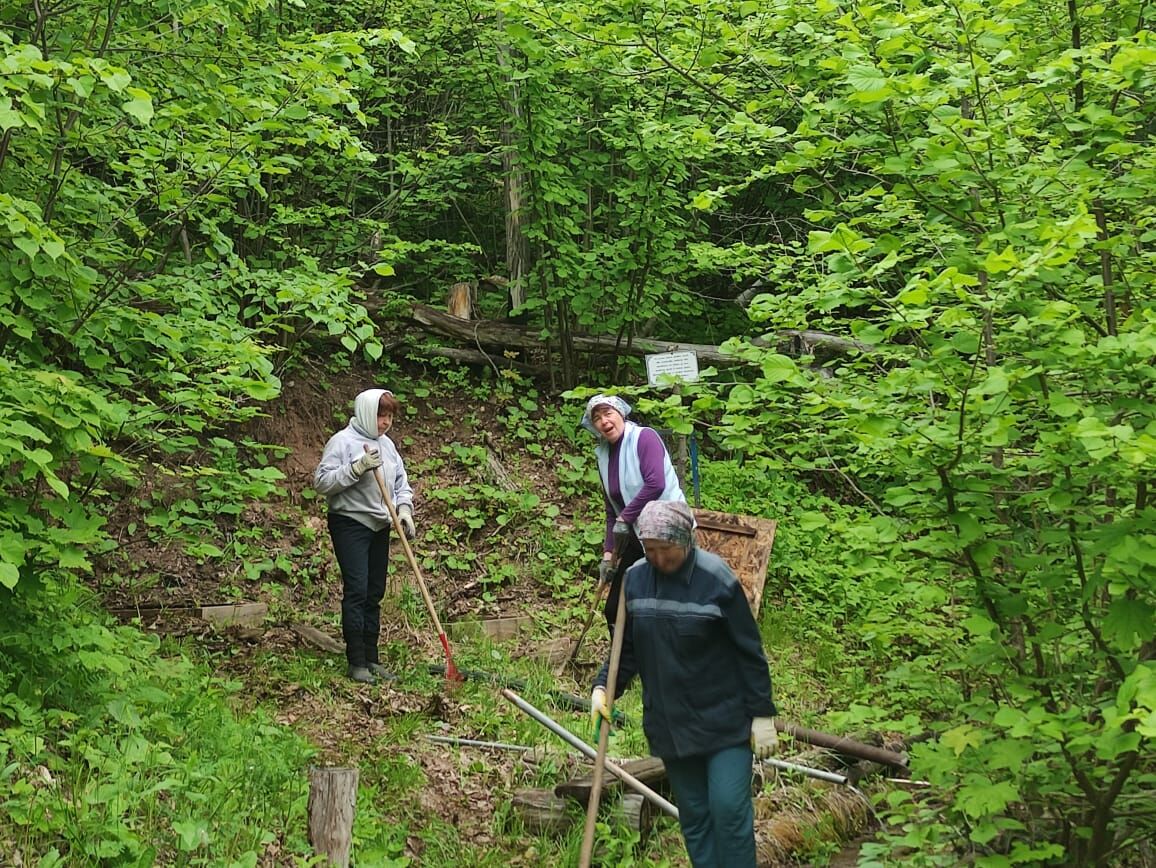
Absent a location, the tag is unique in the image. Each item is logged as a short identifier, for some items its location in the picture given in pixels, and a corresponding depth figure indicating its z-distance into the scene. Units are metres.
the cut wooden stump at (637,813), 4.76
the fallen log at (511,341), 11.34
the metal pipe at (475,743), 5.62
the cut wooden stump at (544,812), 4.82
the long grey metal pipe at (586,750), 4.72
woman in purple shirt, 5.90
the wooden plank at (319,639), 7.05
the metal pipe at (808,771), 5.43
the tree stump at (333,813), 4.09
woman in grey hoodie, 6.51
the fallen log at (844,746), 5.51
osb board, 8.18
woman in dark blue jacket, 3.82
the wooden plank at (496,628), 7.76
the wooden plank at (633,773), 4.86
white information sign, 7.76
